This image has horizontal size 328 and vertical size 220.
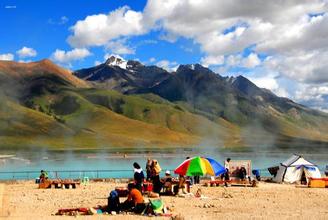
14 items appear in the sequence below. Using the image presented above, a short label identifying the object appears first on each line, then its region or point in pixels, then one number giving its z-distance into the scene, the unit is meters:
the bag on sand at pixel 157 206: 24.67
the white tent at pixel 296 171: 47.25
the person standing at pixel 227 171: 43.01
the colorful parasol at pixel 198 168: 35.66
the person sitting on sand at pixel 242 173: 44.77
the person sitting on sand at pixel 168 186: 33.91
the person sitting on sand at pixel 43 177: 43.26
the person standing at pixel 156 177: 33.31
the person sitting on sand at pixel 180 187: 33.85
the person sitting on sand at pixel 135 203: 25.09
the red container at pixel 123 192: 31.61
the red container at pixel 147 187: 33.53
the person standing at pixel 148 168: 34.28
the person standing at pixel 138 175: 30.33
